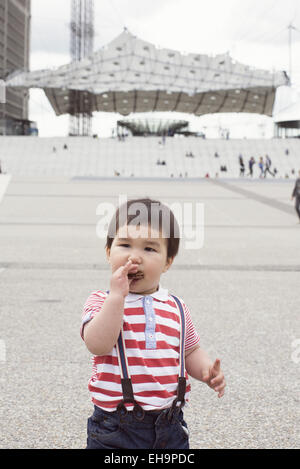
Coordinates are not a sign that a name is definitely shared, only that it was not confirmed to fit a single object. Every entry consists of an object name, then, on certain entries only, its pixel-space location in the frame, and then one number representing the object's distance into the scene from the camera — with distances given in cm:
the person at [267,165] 4739
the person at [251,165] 4737
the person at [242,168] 4621
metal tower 8375
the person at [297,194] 1502
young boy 200
